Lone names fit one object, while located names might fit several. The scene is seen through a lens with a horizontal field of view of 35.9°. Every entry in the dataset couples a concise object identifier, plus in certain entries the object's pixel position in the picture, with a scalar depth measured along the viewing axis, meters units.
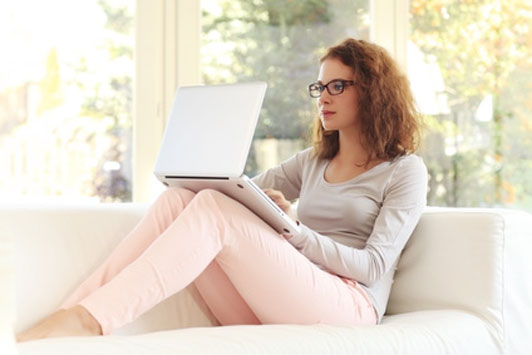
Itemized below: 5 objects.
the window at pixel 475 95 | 3.75
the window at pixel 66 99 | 3.20
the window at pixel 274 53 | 3.43
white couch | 1.82
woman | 1.71
